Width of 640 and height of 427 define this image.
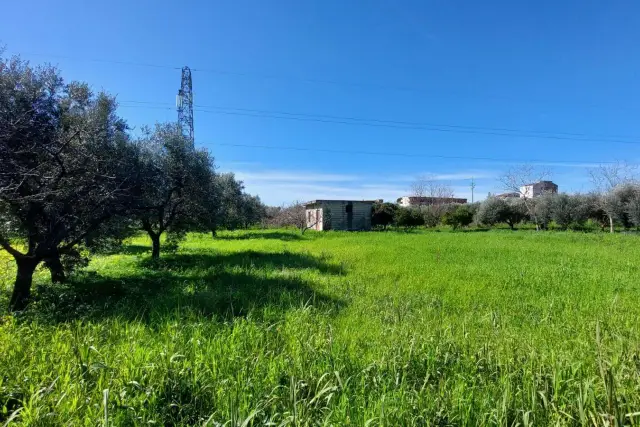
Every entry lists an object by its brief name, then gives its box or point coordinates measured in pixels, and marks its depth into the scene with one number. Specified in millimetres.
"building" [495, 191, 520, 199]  51497
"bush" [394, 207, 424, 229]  45625
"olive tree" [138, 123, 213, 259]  13766
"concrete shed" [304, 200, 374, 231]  38344
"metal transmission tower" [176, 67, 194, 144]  33969
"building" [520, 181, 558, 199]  49216
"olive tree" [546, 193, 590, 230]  42500
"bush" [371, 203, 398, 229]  44250
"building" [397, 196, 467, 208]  65137
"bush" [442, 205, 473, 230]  47844
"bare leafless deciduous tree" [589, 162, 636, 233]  37094
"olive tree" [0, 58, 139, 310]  7000
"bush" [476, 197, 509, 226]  47406
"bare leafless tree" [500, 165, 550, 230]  44162
